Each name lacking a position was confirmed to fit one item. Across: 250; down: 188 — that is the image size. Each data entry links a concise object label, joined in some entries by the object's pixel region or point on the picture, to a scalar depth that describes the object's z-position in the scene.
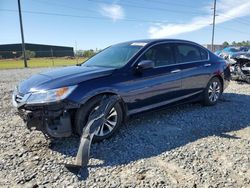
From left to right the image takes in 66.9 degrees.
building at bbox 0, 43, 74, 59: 26.23
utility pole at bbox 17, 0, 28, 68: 19.18
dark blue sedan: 2.73
